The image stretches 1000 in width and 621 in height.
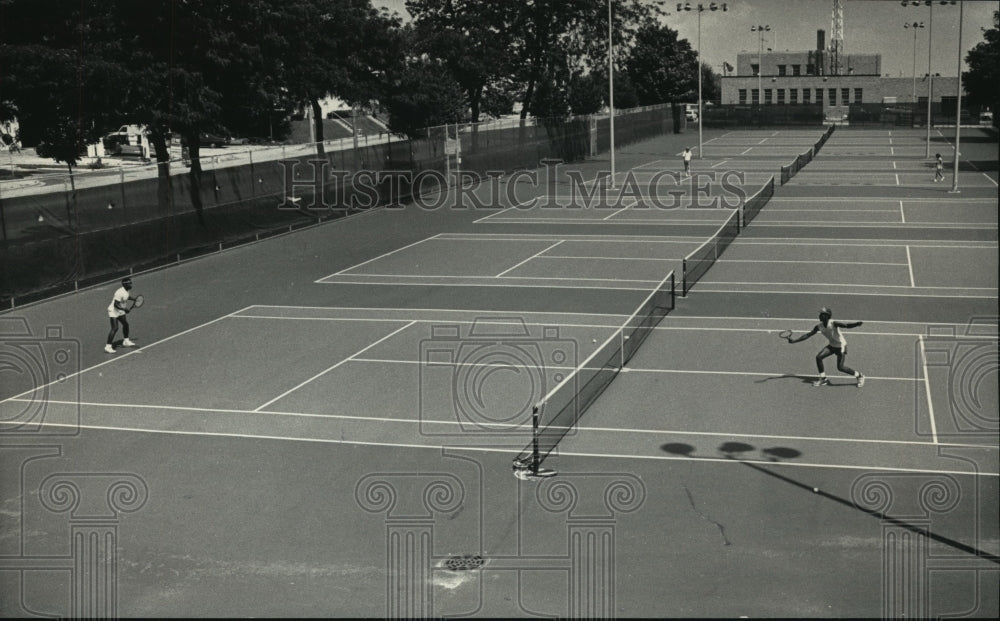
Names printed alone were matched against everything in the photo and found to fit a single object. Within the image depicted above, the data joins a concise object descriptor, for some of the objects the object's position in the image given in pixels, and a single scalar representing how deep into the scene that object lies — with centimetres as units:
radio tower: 15388
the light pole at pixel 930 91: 6969
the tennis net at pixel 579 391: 1743
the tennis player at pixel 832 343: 2122
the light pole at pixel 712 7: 8096
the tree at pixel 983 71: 7956
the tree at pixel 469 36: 7262
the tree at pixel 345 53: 5553
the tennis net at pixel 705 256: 3262
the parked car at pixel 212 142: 8475
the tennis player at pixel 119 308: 2527
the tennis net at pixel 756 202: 4664
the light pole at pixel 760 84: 12954
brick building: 14400
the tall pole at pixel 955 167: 5302
